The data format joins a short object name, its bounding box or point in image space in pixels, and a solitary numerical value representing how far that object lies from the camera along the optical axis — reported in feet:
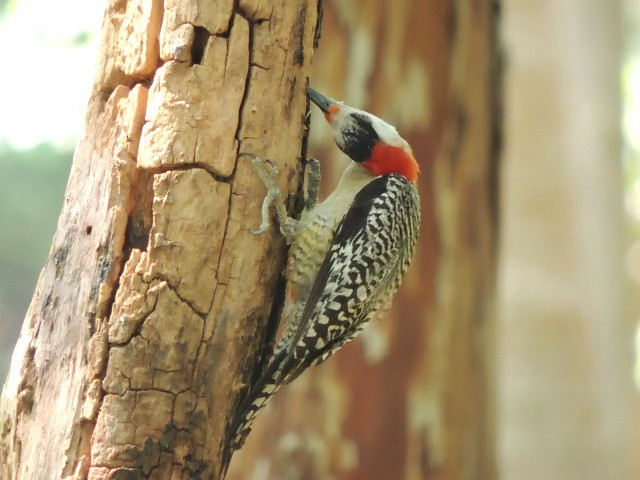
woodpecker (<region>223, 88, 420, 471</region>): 16.99
